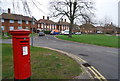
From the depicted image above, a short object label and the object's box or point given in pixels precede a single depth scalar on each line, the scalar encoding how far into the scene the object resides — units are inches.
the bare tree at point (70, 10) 1008.6
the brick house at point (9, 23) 1585.9
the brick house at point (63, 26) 2999.5
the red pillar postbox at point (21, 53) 98.9
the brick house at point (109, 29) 2801.7
